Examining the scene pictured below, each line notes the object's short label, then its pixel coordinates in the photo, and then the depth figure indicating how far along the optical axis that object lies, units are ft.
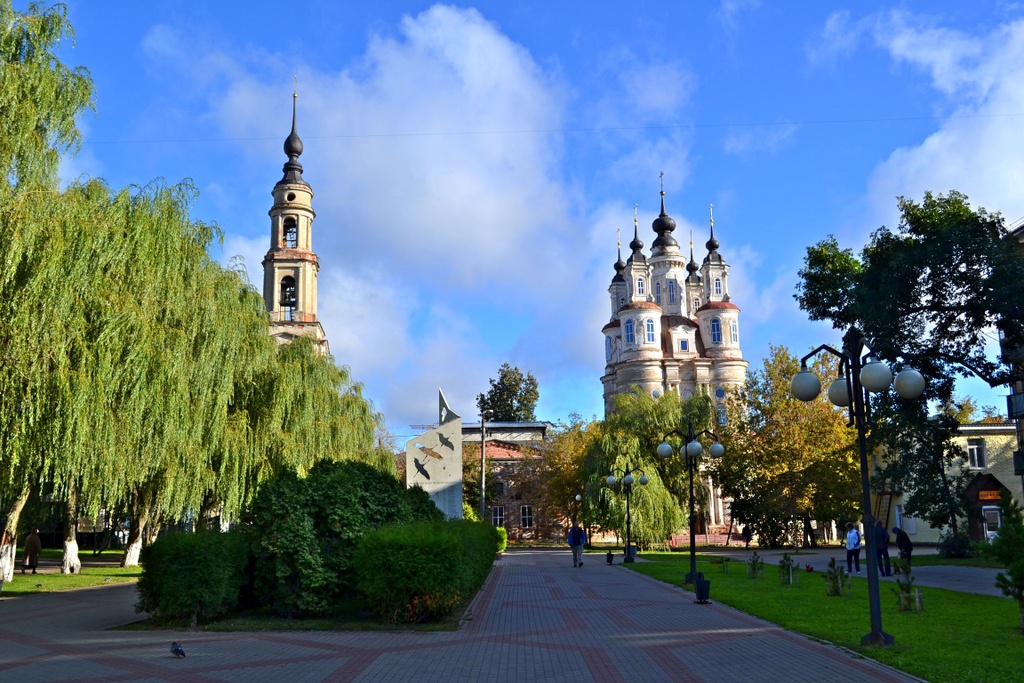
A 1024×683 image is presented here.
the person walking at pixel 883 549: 75.83
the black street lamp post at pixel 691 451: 61.36
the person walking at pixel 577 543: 104.99
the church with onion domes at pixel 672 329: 256.32
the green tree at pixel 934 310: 94.99
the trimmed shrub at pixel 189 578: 46.16
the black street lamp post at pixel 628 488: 104.77
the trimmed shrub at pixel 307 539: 47.80
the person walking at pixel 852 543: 82.07
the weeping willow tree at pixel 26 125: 48.37
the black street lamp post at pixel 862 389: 32.91
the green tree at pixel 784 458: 149.38
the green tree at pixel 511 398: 318.04
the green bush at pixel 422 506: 68.23
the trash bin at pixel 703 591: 56.59
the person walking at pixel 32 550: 92.99
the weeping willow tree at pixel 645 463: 148.77
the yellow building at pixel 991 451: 164.86
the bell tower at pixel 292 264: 179.73
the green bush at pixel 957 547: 112.88
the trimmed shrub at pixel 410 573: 45.37
